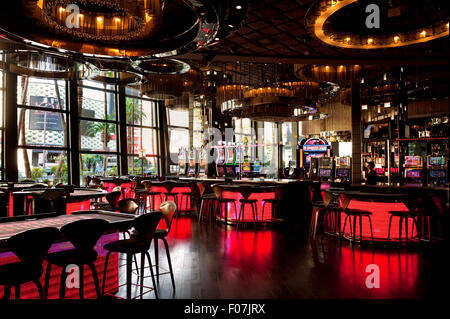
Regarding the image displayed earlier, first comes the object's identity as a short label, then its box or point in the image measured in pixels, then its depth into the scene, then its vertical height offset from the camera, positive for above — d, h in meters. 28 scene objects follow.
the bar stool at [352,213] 5.27 -0.87
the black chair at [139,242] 2.92 -0.72
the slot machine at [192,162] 12.48 +0.02
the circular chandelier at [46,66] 6.70 +2.19
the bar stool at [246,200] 6.75 -0.81
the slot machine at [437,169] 9.25 -0.36
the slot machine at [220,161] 11.99 +0.02
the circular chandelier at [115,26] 3.53 +1.66
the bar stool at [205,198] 7.50 -0.85
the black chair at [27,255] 2.14 -0.60
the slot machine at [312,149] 13.87 +0.43
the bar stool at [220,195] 6.96 -0.71
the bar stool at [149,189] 8.45 -0.71
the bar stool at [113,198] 4.55 -0.47
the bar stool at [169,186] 8.61 -0.61
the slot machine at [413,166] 11.01 -0.31
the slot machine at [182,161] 12.63 +0.06
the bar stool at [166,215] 3.45 -0.55
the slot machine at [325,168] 10.26 -0.28
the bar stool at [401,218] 5.15 -0.98
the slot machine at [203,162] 12.02 +0.00
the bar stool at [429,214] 5.28 -0.91
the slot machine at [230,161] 12.07 +0.02
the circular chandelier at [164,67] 6.98 +2.10
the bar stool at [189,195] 8.85 -0.92
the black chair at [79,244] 2.47 -0.61
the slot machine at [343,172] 10.77 -0.45
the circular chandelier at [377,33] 5.12 +2.03
